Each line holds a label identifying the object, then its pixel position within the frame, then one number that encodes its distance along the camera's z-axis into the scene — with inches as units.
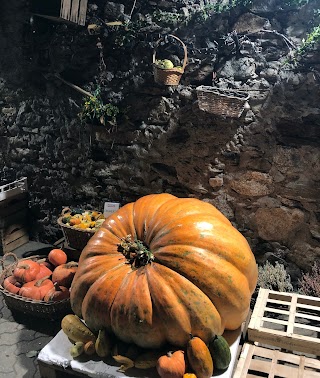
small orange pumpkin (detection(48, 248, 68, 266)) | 151.5
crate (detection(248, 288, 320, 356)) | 103.7
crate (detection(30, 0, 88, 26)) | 147.3
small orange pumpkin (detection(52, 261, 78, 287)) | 137.6
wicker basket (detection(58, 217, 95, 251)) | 149.9
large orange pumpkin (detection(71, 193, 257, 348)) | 92.4
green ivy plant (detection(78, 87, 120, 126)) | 157.9
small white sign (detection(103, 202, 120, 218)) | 161.0
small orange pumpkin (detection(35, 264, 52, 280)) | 145.1
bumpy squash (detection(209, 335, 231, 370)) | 91.6
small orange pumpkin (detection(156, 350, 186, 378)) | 88.0
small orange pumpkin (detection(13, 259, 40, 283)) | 142.3
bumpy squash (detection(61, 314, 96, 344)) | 100.6
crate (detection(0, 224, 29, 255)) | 178.2
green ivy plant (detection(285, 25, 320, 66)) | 127.3
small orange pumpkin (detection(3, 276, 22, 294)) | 139.0
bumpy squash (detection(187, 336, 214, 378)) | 89.0
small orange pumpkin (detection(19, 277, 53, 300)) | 136.0
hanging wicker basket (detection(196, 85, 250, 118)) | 134.1
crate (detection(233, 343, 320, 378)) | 96.9
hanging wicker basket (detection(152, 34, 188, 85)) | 137.5
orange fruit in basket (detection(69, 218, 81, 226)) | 154.7
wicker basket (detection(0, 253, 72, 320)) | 132.5
